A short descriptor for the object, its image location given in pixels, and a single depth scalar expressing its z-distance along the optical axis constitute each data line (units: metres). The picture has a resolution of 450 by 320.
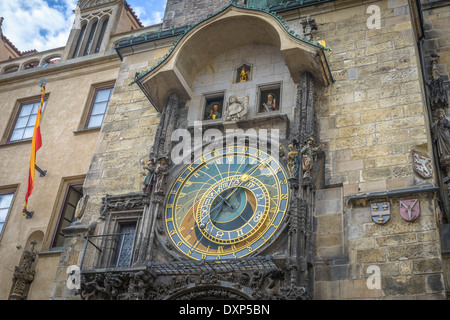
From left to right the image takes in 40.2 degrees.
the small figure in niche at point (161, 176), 10.56
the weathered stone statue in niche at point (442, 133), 10.29
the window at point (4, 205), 13.48
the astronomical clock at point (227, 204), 9.60
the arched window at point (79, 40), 16.43
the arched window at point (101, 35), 16.23
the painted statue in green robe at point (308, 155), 9.66
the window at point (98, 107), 14.37
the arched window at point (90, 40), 16.31
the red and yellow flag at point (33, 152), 12.52
